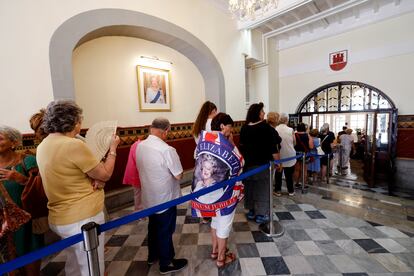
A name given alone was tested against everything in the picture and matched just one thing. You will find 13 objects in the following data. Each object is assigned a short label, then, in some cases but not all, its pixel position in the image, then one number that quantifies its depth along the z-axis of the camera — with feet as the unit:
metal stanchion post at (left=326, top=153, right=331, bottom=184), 15.54
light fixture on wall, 13.25
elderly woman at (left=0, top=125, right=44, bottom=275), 4.20
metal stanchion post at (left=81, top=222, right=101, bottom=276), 3.03
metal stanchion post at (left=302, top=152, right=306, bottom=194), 11.12
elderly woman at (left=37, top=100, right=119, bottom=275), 3.68
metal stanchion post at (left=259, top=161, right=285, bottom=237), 7.46
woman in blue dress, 14.30
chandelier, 10.38
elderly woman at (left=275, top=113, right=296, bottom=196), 10.94
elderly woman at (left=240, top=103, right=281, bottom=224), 7.88
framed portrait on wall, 13.19
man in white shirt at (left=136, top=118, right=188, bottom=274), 5.33
